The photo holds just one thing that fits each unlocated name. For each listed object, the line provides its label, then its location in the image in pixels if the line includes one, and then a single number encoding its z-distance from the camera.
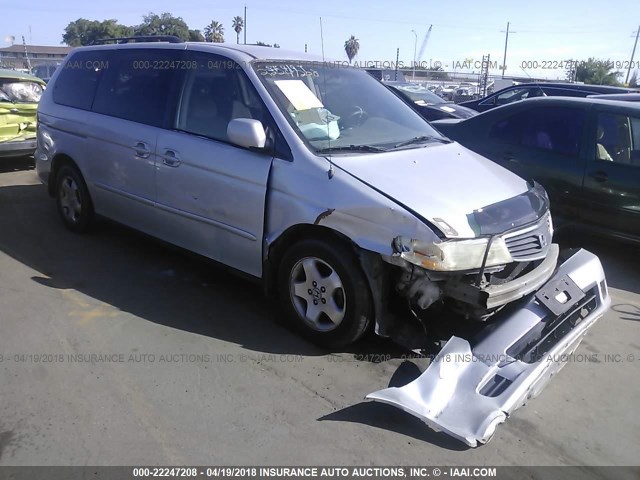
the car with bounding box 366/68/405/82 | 21.09
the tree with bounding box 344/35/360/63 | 69.56
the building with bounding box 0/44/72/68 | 43.26
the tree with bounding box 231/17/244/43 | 52.38
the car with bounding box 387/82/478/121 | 12.10
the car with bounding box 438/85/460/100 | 32.10
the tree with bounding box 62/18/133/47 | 53.88
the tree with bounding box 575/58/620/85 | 41.25
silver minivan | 3.07
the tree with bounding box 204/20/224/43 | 51.98
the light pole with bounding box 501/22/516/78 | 51.60
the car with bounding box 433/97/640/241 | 5.20
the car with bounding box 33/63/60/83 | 21.44
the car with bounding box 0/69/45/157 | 8.22
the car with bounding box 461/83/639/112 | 11.71
